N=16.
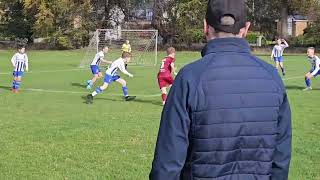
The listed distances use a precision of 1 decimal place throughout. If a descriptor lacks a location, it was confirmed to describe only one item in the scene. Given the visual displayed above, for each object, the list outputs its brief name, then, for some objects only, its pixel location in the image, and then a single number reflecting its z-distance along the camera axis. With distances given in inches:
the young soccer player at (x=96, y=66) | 848.3
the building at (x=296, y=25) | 3273.9
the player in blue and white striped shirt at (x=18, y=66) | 807.9
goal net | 1510.8
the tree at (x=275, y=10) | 2206.9
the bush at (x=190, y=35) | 2217.0
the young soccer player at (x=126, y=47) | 1201.5
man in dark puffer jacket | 116.8
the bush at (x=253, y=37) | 2613.7
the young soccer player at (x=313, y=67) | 821.2
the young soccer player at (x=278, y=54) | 1127.6
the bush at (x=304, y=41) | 2270.2
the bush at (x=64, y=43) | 2178.9
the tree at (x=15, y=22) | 2369.2
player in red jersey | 640.0
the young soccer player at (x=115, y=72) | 701.9
